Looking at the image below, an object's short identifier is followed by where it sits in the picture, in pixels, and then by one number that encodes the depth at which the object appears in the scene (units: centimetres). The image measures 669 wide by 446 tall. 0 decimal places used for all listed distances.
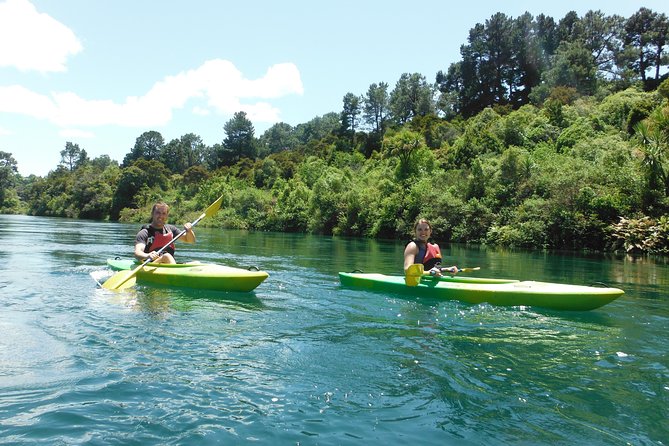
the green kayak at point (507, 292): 709
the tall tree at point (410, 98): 5944
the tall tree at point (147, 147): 8850
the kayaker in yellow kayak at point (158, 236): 893
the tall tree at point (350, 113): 6291
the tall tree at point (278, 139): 8825
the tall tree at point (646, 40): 4741
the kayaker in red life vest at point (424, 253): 811
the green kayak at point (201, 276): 816
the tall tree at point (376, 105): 6335
